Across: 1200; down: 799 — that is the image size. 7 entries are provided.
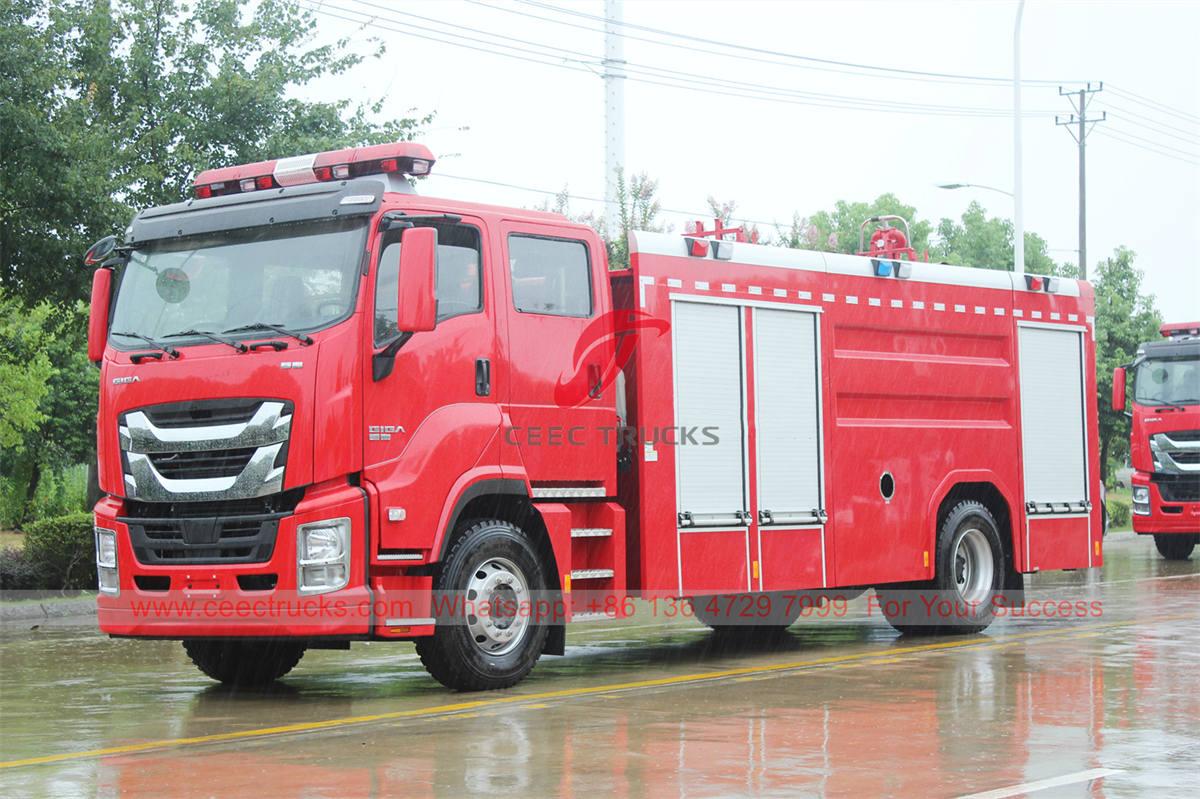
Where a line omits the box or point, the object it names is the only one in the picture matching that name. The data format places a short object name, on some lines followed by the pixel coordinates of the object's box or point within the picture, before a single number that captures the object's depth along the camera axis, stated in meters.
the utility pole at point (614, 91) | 29.83
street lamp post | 31.00
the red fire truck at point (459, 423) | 10.23
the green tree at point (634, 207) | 28.05
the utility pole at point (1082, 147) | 47.88
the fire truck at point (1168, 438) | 25.33
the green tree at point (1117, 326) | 38.84
